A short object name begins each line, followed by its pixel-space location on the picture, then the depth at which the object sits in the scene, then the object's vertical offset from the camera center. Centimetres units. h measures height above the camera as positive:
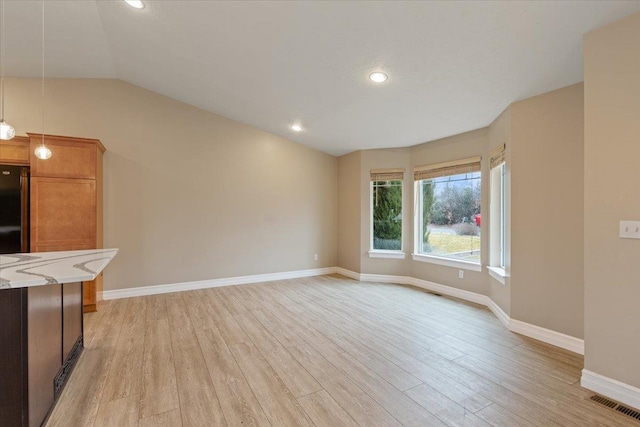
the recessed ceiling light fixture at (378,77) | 306 +146
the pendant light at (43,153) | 269 +56
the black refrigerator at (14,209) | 345 +5
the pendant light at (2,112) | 240 +132
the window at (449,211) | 433 +5
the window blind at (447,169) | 424 +72
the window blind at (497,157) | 352 +73
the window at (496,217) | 378 -4
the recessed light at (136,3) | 271 +197
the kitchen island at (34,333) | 155 -72
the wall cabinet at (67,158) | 356 +70
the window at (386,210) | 543 +7
